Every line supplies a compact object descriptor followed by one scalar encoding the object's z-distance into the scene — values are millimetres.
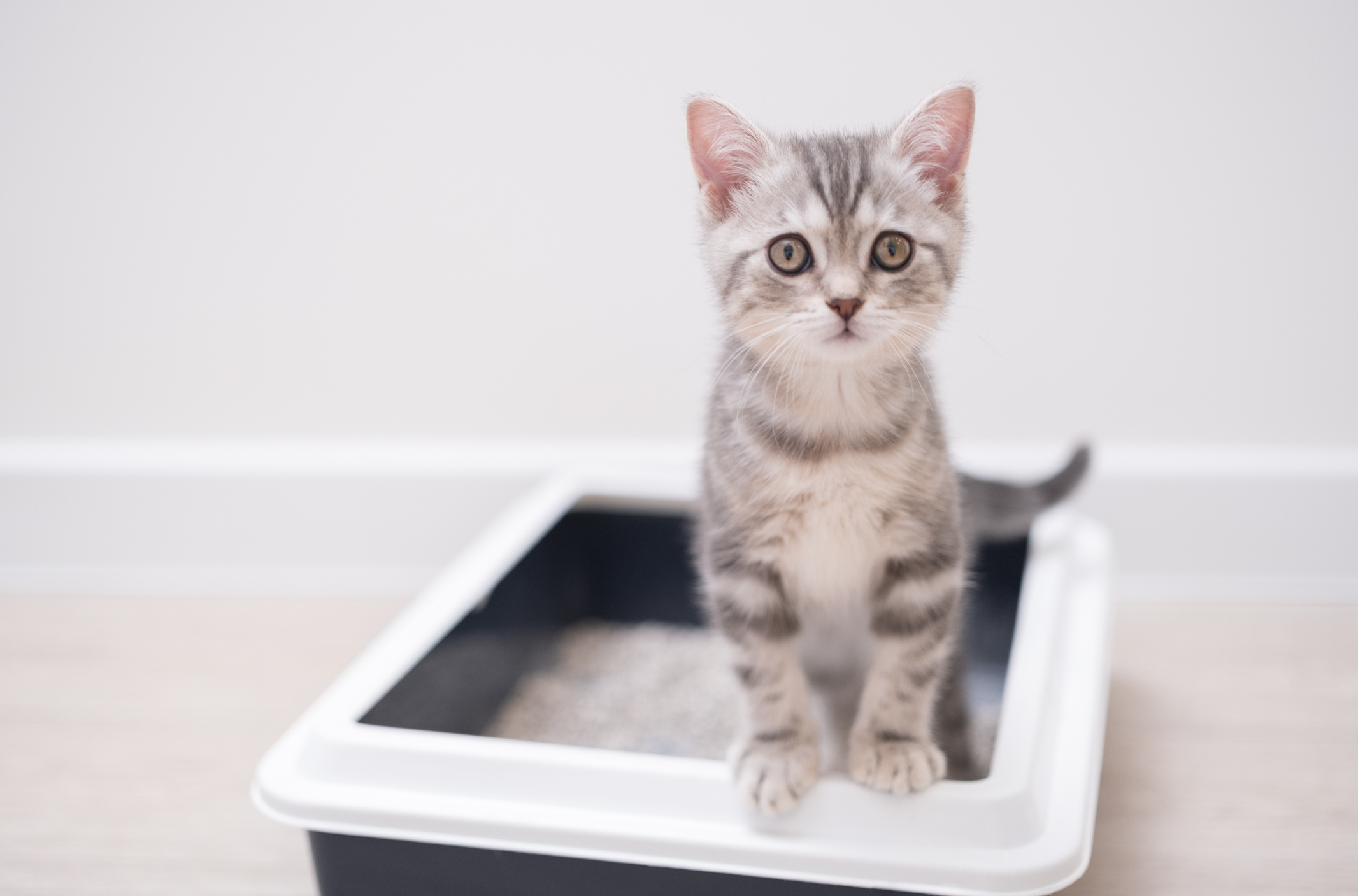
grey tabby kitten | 912
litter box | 886
